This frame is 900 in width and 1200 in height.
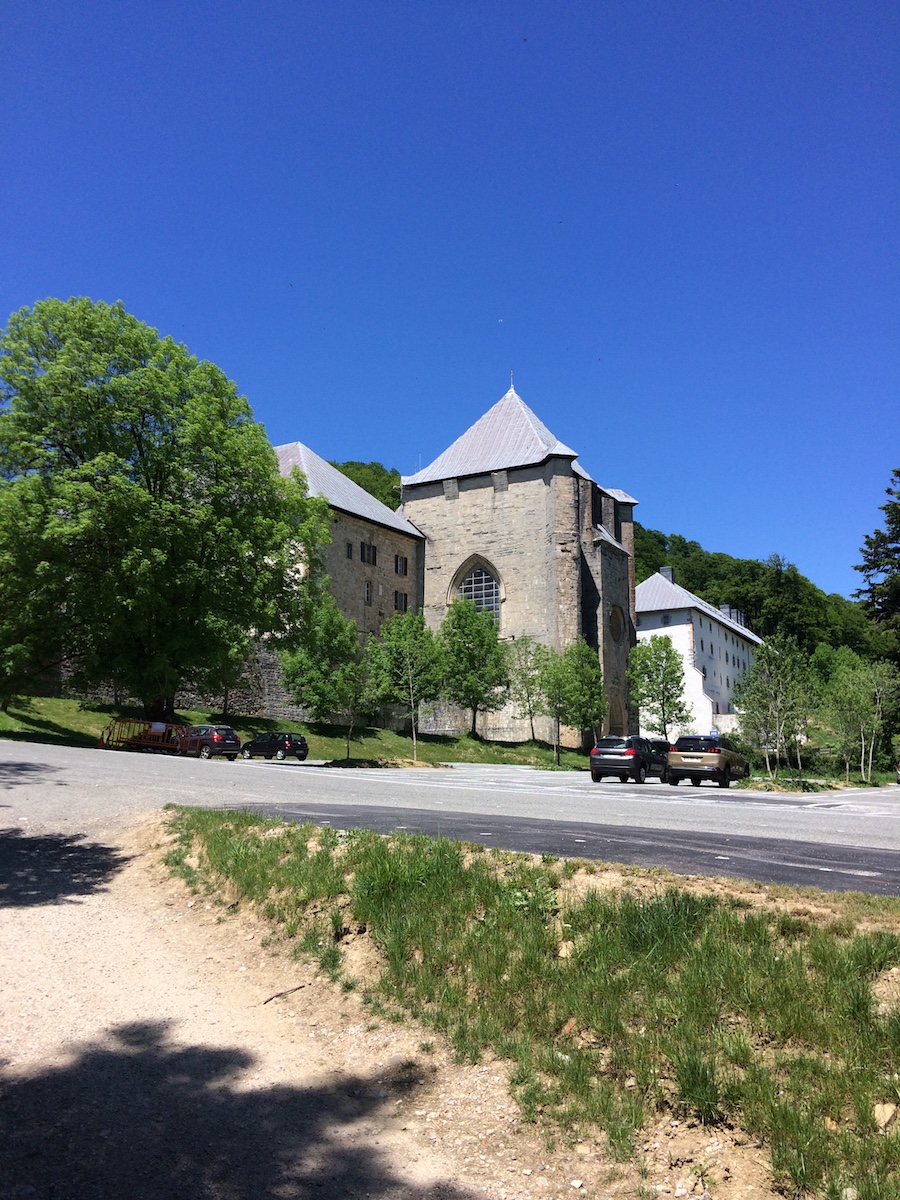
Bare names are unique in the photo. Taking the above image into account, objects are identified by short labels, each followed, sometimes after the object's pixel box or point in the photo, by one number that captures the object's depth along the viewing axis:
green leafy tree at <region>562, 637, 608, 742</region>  44.62
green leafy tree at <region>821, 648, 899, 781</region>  41.87
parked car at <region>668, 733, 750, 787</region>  28.14
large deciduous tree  25.11
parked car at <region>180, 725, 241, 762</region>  29.02
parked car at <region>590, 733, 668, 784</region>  28.33
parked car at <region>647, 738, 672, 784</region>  33.50
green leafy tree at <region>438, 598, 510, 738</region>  46.72
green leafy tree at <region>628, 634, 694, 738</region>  53.88
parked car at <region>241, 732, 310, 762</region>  33.62
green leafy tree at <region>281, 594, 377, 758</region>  38.91
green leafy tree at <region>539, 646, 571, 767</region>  43.69
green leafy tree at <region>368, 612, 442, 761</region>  40.47
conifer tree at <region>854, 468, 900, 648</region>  50.34
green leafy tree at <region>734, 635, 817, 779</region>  34.62
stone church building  50.41
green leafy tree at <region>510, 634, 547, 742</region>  46.00
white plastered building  67.31
